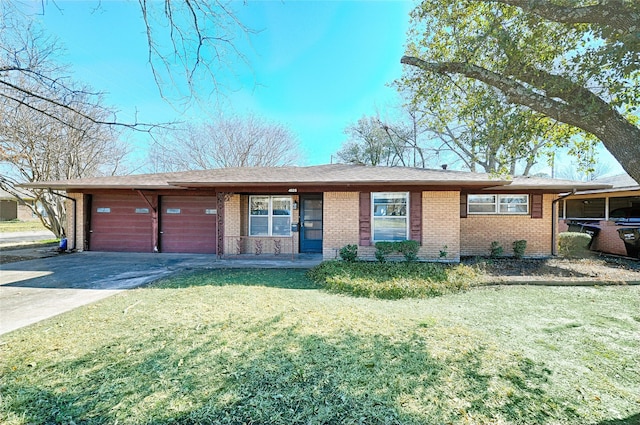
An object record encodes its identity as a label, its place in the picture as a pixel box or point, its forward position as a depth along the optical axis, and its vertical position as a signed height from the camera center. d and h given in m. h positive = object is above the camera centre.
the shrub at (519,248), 9.61 -1.10
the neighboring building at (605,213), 10.66 +0.18
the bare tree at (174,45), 3.24 +2.14
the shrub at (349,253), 8.56 -1.14
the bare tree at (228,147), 23.83 +6.12
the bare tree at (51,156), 10.52 +2.83
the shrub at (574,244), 10.63 -1.06
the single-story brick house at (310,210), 8.98 +0.21
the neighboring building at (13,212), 30.55 +0.47
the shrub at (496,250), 9.77 -1.19
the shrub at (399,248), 8.56 -0.98
